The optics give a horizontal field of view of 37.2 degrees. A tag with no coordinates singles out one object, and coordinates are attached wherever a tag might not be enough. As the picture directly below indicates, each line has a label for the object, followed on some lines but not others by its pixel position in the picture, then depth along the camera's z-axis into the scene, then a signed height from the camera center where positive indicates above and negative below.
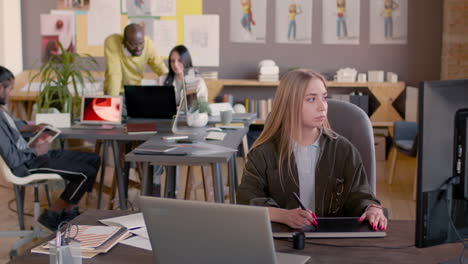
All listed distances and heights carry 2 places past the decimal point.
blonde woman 2.52 -0.41
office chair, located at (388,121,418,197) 5.99 -0.76
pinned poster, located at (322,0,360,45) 7.45 +0.28
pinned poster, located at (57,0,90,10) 7.68 +0.47
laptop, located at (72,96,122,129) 5.04 -0.46
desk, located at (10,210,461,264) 1.90 -0.57
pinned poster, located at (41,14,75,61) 7.71 +0.17
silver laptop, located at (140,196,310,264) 1.57 -0.42
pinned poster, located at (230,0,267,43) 7.52 +0.28
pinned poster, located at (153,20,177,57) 7.62 +0.14
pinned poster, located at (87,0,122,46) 7.64 +0.29
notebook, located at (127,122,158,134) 4.62 -0.54
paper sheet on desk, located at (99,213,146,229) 2.18 -0.55
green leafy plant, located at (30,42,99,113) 5.56 -0.37
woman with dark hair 5.43 -0.18
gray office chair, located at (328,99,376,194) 2.80 -0.33
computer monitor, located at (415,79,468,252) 1.68 -0.27
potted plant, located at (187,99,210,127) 4.76 -0.47
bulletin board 7.59 +0.28
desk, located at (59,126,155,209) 4.61 -0.59
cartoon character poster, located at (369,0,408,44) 7.38 +0.28
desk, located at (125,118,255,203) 3.76 -0.61
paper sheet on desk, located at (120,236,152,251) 2.01 -0.57
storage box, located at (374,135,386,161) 7.30 -1.04
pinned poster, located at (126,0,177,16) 7.60 +0.44
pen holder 1.77 -0.52
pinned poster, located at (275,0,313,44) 7.50 +0.28
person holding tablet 4.37 -0.75
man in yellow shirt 5.80 -0.09
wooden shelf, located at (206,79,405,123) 7.30 -0.45
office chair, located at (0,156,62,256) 4.33 -0.86
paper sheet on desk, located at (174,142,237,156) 3.85 -0.57
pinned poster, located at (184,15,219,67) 7.57 +0.10
